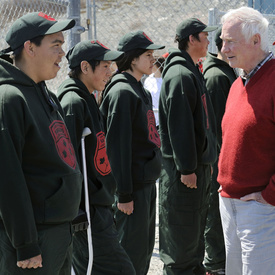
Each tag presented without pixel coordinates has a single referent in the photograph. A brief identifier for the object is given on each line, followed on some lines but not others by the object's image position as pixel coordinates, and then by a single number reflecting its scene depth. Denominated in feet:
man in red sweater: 10.16
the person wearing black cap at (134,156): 13.48
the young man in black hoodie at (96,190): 11.76
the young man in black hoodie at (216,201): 16.72
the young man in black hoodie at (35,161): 8.45
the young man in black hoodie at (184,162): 14.33
